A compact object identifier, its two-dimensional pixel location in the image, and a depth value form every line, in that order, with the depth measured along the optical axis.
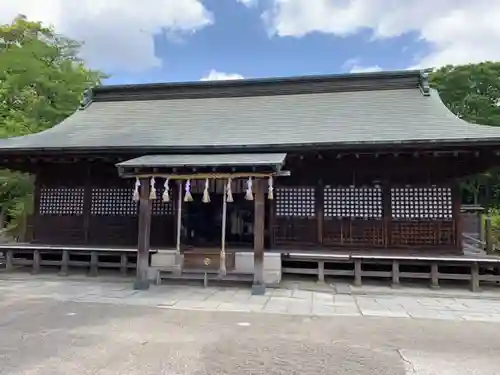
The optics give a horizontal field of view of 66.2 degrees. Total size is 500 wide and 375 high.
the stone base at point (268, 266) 8.13
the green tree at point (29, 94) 14.98
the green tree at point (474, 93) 24.31
